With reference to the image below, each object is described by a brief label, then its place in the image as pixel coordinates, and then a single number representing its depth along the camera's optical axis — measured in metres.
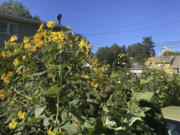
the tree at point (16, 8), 37.47
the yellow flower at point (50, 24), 1.32
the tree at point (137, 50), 66.69
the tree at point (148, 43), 69.00
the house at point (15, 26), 10.27
